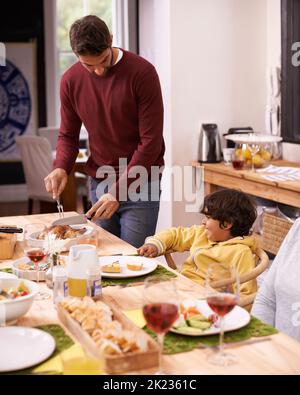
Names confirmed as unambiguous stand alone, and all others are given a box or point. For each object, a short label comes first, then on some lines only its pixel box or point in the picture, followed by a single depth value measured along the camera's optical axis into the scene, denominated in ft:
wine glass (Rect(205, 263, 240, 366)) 4.88
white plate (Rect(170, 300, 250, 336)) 5.29
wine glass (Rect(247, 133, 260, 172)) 13.83
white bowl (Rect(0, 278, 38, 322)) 5.54
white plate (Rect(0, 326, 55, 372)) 4.81
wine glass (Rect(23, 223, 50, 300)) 6.63
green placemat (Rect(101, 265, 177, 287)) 6.86
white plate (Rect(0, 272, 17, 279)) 6.87
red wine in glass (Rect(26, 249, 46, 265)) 6.63
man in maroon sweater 9.59
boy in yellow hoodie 7.91
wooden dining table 4.74
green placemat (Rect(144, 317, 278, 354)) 5.11
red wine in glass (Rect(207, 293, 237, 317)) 4.88
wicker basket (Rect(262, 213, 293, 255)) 12.80
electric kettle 14.82
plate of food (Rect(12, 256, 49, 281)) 6.96
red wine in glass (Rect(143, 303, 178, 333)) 4.56
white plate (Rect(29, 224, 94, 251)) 7.93
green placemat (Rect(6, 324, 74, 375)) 4.78
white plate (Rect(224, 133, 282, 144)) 14.06
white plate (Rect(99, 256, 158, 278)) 6.97
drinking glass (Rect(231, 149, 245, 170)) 13.82
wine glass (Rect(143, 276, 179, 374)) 4.57
